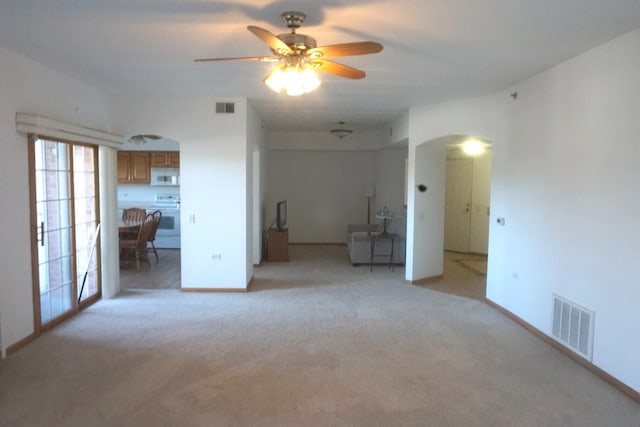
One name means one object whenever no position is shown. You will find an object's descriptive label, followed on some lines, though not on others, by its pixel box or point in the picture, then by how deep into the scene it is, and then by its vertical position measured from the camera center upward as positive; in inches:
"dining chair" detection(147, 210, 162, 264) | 299.6 -33.1
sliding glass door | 162.2 -18.9
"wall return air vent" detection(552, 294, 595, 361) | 135.5 -48.6
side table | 285.3 -37.6
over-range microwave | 353.4 +9.2
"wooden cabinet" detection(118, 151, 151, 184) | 351.9 +16.8
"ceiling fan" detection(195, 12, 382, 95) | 100.6 +35.0
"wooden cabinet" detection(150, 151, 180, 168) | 352.8 +24.2
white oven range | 357.4 -30.2
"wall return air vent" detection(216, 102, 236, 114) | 216.7 +43.4
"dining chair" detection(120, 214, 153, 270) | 272.6 -41.1
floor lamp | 382.9 -2.9
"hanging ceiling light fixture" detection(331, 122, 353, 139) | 326.0 +47.7
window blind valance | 146.0 +22.7
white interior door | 350.9 -13.7
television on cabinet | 309.6 -21.6
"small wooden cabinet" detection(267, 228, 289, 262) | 306.0 -44.9
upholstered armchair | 288.2 -43.0
